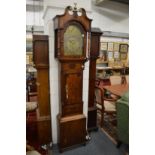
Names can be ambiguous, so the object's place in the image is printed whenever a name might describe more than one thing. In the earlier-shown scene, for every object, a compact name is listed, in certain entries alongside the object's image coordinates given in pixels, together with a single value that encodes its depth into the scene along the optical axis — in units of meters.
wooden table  3.05
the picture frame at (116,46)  5.82
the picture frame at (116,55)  5.89
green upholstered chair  2.24
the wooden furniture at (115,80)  4.02
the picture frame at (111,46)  5.70
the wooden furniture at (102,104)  3.07
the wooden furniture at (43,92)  2.40
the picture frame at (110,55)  5.77
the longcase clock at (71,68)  2.16
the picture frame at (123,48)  5.93
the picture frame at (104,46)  5.58
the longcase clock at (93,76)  2.82
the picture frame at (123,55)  6.02
